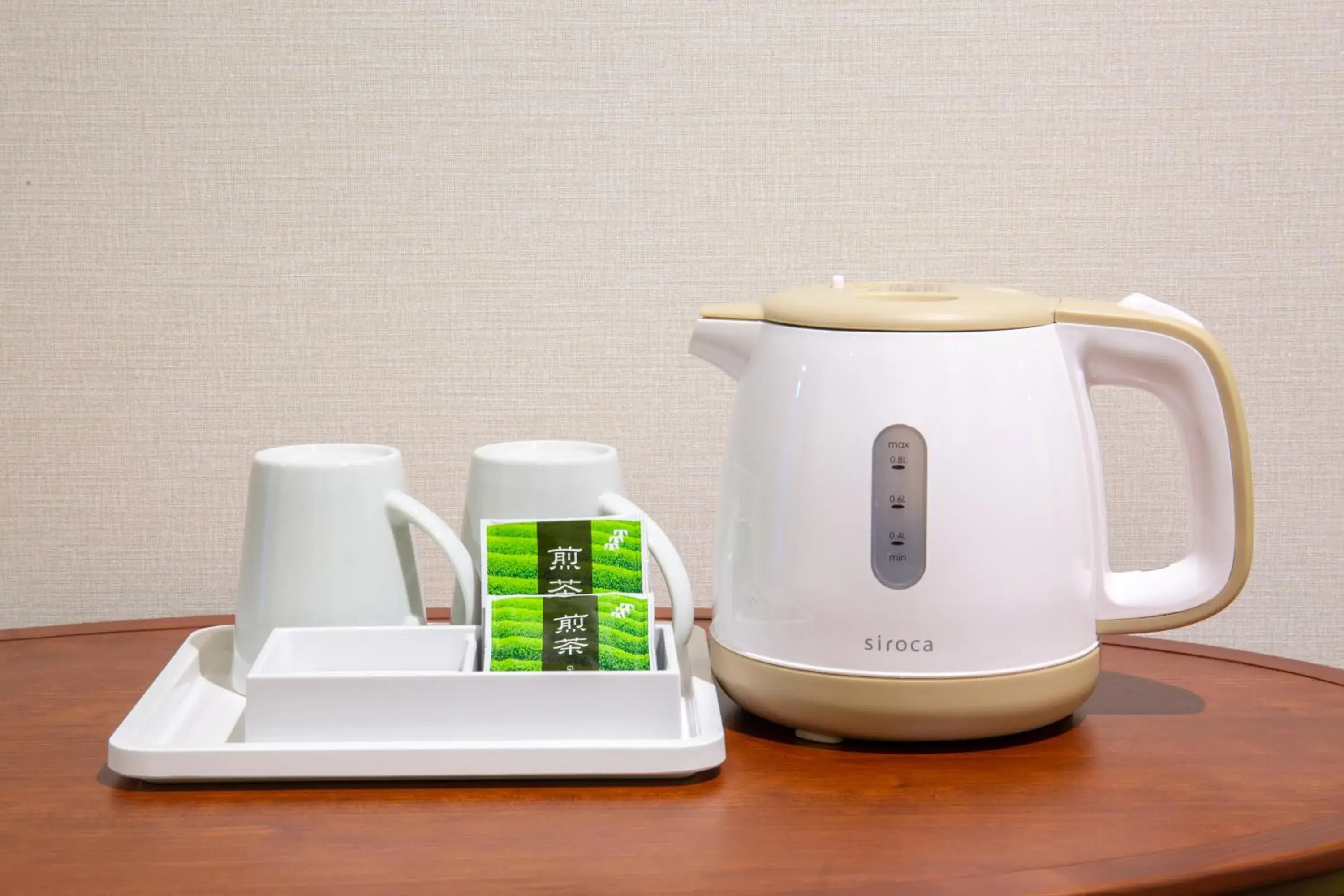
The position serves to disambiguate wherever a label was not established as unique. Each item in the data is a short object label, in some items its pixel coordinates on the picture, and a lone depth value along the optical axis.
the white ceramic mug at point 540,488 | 1.15
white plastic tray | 1.05
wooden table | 0.99
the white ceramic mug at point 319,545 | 1.13
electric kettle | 1.07
